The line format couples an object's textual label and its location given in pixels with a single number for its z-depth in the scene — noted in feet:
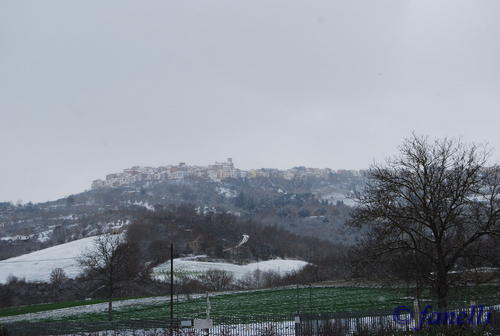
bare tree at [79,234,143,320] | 143.54
